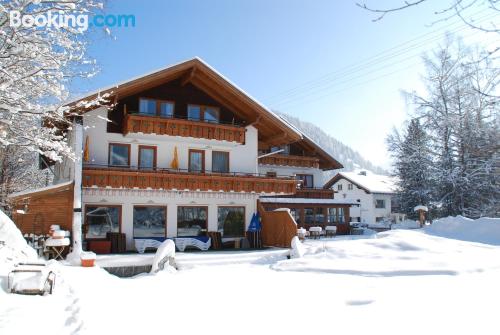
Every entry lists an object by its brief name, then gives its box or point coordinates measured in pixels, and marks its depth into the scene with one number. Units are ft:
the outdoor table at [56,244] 47.98
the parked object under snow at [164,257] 44.57
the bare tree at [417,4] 12.26
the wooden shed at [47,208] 53.62
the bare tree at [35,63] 24.45
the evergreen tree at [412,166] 115.14
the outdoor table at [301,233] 68.64
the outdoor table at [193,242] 64.28
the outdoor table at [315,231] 88.17
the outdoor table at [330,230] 94.68
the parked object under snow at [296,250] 52.59
